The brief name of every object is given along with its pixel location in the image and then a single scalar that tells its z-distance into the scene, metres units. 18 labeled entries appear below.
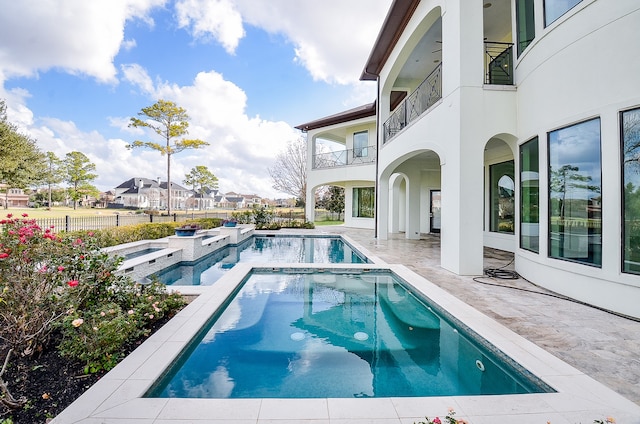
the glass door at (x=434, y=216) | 16.67
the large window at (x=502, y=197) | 9.98
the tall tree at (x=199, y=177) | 54.25
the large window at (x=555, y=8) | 5.33
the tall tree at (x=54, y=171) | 43.62
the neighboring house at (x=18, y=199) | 53.06
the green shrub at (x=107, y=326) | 2.97
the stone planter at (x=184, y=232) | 9.42
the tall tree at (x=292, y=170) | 28.80
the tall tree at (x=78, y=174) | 46.22
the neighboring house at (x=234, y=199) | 87.86
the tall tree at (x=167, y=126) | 24.52
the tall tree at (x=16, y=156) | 16.84
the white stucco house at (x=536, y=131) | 4.49
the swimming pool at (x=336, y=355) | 2.95
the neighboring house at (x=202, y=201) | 66.83
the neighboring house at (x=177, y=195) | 66.06
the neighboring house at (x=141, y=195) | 64.12
